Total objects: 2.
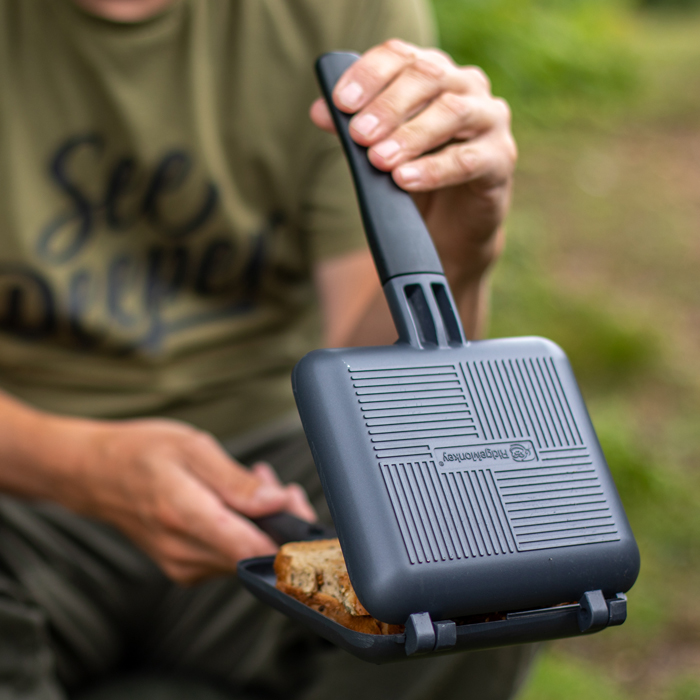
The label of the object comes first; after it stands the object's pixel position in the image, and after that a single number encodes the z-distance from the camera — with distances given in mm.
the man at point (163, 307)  1290
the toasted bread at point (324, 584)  1041
